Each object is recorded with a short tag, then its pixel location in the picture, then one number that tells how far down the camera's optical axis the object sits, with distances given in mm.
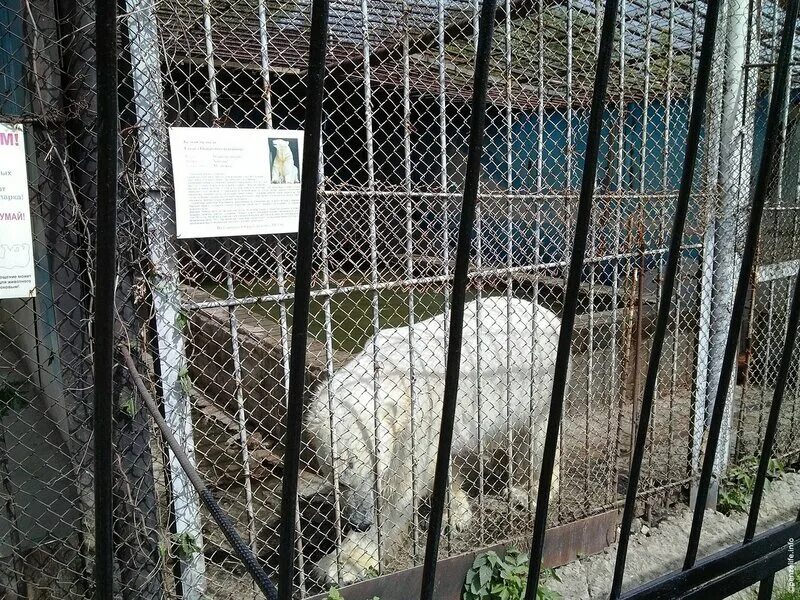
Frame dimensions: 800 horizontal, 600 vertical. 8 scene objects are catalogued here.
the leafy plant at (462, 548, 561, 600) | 3477
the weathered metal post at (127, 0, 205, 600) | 2521
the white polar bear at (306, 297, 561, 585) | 3414
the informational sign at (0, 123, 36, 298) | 2296
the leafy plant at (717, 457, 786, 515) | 4539
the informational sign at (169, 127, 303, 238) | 2607
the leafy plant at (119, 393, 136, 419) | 2631
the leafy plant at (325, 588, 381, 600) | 3031
